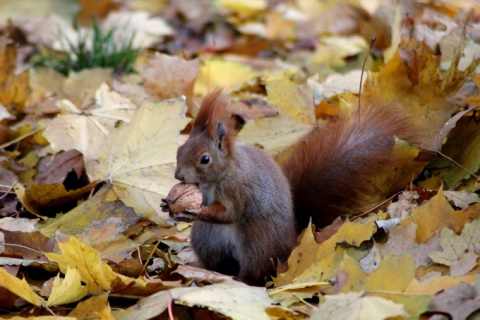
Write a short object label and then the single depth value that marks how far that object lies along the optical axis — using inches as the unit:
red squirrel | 176.0
